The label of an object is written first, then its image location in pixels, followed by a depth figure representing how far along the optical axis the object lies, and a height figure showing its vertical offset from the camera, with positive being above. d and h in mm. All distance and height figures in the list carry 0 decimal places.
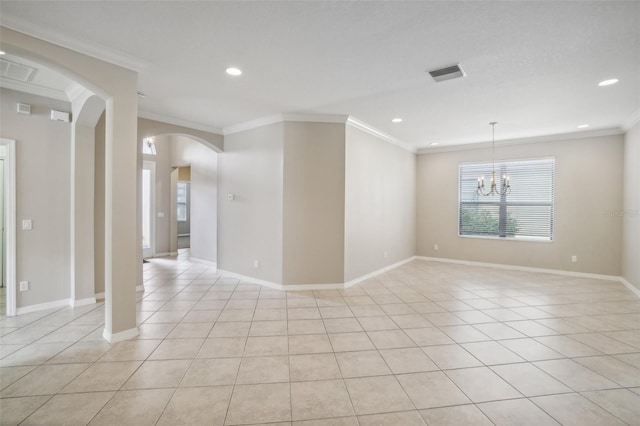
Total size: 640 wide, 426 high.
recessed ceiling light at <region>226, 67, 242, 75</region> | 3020 +1514
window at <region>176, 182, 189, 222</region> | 11898 +335
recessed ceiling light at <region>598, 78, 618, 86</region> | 3222 +1515
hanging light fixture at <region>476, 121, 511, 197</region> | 5486 +562
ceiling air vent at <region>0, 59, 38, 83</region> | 2951 +1519
